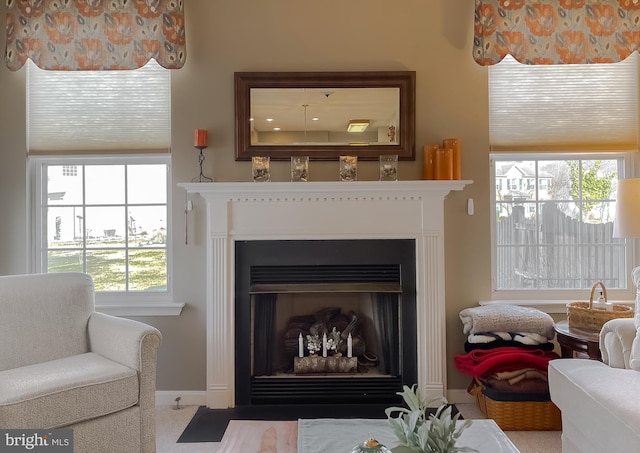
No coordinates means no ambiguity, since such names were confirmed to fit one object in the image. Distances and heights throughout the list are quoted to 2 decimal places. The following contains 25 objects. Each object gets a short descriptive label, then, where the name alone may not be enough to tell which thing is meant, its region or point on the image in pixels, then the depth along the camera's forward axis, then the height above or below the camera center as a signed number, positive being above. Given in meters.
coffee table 1.51 -0.68
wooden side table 2.36 -0.57
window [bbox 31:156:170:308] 3.18 +0.08
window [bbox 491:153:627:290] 3.15 +0.03
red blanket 2.60 -0.71
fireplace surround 2.90 +0.00
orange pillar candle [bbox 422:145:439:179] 2.96 +0.45
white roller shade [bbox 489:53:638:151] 3.07 +0.81
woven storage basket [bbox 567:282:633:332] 2.48 -0.45
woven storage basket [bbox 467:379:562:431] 2.58 -1.01
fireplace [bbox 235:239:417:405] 2.93 -0.45
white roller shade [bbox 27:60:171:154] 3.10 +0.81
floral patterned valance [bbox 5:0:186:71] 3.01 +1.26
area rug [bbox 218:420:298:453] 1.52 -0.69
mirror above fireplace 3.00 +0.75
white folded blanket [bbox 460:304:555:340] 2.74 -0.53
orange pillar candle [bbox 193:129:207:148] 2.93 +0.58
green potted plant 1.26 -0.55
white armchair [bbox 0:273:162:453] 1.94 -0.61
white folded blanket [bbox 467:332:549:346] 2.70 -0.61
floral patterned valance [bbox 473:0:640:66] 2.97 +1.25
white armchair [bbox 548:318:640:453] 1.61 -0.62
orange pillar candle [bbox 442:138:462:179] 2.94 +0.49
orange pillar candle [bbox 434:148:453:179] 2.91 +0.41
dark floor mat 2.63 -1.06
